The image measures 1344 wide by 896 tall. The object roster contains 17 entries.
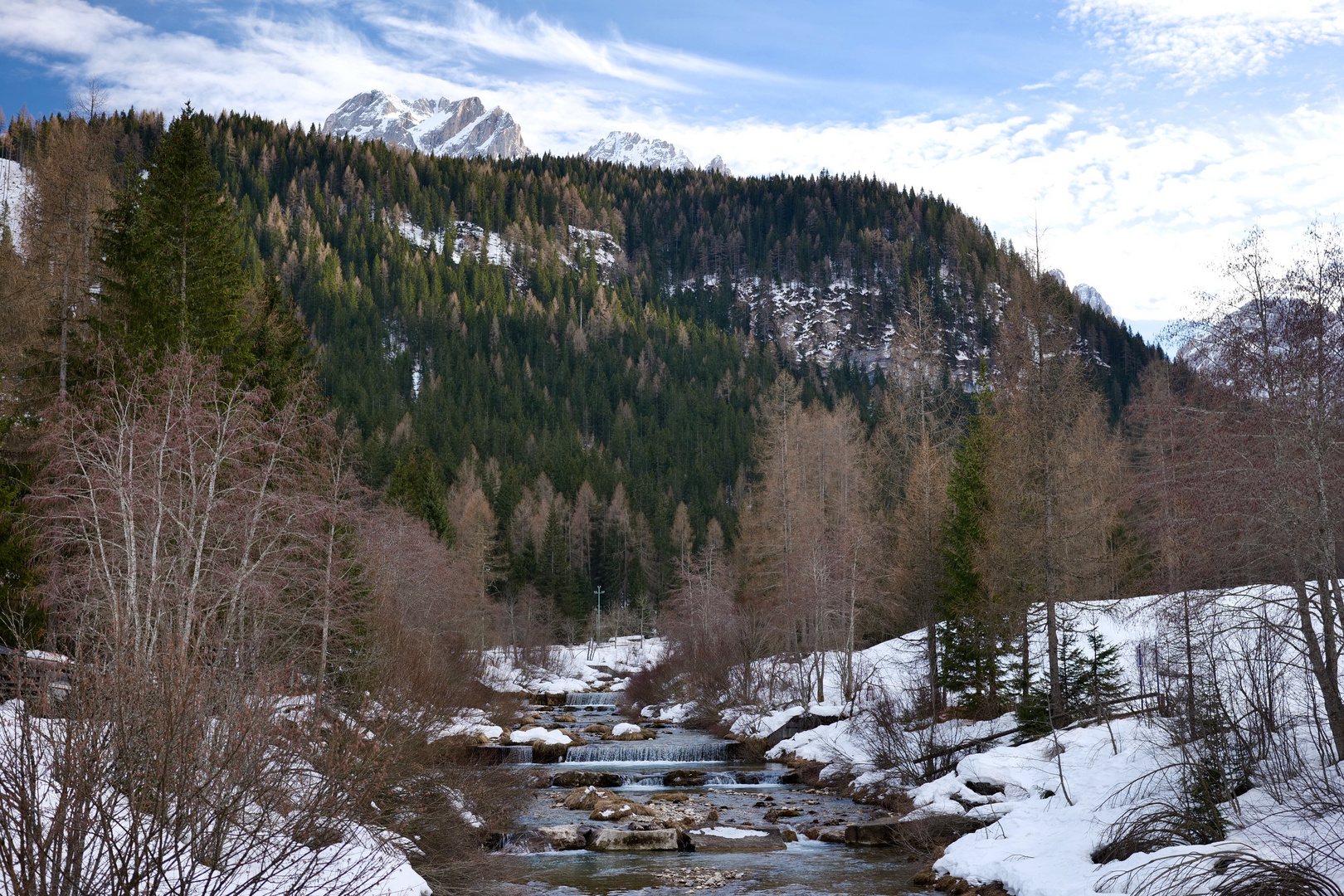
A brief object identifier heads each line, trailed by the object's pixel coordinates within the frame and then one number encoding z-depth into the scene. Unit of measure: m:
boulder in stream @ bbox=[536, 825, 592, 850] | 20.05
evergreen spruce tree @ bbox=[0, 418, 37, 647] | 17.98
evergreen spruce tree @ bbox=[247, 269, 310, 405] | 29.00
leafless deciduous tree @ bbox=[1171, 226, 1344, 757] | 13.64
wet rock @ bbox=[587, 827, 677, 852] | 20.02
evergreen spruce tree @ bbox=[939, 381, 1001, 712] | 27.38
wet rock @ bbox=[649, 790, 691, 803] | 24.86
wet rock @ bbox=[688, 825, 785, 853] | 19.69
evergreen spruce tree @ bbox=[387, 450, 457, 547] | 62.06
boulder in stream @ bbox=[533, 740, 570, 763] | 32.19
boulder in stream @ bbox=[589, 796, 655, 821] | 22.45
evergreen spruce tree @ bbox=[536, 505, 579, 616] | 77.48
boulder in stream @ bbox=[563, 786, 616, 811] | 24.25
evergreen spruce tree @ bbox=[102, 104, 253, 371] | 25.77
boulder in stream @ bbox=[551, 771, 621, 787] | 27.75
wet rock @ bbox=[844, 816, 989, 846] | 18.97
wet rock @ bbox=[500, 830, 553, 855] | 19.58
